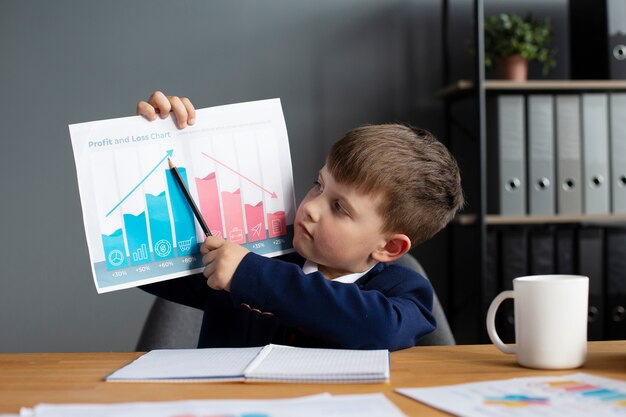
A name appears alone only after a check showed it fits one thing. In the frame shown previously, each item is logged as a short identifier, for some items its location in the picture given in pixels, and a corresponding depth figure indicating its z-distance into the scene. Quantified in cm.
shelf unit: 230
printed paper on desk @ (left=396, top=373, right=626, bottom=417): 66
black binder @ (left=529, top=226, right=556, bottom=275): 237
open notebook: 78
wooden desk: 73
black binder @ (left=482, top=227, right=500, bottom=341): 236
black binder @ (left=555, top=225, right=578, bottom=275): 238
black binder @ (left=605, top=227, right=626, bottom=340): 238
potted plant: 242
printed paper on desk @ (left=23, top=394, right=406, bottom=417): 65
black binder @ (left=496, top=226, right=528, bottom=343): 236
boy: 99
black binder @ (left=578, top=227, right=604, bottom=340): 238
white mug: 83
